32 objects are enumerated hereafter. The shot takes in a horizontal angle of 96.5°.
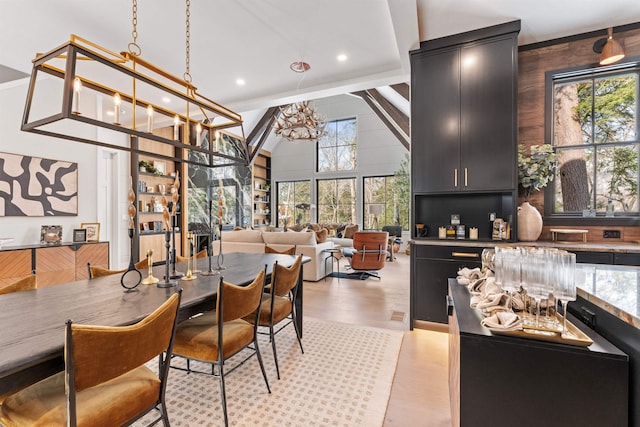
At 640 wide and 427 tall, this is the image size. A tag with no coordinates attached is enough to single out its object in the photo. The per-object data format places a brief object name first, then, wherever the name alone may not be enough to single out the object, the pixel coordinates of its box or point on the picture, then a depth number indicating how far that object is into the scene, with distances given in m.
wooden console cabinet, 3.74
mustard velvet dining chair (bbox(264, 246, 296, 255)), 3.42
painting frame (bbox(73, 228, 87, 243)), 4.61
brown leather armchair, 4.95
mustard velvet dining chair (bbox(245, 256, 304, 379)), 2.16
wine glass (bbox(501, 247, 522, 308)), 1.19
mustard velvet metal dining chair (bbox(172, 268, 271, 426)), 1.65
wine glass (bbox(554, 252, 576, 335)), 1.09
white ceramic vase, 2.97
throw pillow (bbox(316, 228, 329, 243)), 5.79
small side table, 5.49
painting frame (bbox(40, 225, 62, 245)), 4.29
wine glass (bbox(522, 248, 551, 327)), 1.13
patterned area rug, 1.77
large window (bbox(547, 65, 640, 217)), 2.97
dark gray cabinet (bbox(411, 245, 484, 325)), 2.97
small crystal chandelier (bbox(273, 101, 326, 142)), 5.36
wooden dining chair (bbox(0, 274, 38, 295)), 1.73
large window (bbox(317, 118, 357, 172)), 10.62
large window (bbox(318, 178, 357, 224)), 10.50
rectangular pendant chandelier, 1.56
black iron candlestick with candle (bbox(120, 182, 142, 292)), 1.80
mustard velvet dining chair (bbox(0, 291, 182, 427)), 0.97
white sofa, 5.14
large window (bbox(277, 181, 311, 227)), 11.27
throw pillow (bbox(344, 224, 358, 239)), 9.05
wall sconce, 2.76
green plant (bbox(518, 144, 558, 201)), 2.96
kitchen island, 0.97
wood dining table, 0.97
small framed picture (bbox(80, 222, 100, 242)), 4.82
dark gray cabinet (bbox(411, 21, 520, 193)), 2.93
